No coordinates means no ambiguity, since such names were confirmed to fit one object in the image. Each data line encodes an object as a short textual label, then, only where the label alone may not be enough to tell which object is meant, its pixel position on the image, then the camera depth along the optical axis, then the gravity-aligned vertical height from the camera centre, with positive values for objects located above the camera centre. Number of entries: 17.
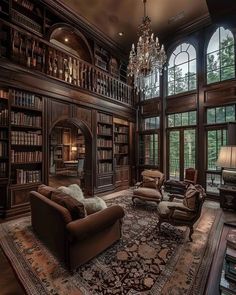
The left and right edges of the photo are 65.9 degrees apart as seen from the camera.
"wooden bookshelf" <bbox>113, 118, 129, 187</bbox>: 6.84 -0.08
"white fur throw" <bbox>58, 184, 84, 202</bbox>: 2.89 -0.71
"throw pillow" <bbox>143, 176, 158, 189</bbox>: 4.88 -0.88
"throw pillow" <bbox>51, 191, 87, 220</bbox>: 2.28 -0.71
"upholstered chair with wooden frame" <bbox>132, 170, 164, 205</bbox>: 4.37 -1.00
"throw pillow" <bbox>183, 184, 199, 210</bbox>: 3.00 -0.81
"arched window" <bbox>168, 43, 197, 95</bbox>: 6.20 +2.85
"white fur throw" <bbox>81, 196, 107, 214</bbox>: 2.78 -0.87
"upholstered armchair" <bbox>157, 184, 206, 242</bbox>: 2.98 -1.02
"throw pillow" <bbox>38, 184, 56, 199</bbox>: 2.76 -0.65
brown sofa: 2.13 -1.04
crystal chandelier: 3.91 +2.04
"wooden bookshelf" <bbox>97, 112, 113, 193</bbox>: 5.99 -0.01
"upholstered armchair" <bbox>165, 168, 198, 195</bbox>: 5.45 -1.02
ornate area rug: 1.95 -1.47
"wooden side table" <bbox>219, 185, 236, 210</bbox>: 4.28 -1.14
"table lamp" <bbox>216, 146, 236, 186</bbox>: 2.52 -0.12
